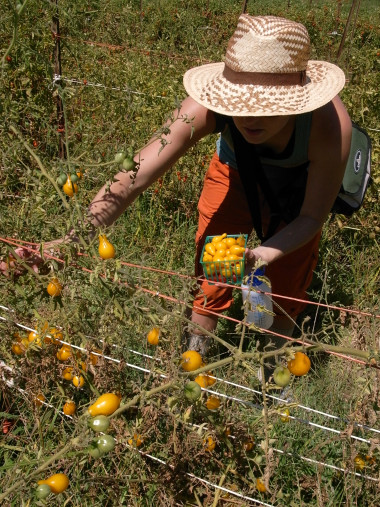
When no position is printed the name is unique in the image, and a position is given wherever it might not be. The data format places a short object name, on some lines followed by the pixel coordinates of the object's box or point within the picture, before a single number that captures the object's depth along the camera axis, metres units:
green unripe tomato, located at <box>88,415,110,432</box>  1.12
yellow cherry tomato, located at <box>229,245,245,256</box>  1.47
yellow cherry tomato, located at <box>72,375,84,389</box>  1.56
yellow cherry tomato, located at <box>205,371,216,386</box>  1.48
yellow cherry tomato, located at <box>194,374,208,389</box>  1.46
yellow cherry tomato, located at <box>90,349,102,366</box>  1.59
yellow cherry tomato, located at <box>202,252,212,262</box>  1.55
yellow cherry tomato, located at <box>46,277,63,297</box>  1.36
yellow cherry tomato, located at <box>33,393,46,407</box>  1.72
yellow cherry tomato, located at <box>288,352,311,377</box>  1.22
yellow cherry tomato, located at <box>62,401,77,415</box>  1.63
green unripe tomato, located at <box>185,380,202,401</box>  1.18
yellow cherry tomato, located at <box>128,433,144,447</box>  1.47
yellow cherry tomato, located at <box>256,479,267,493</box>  1.49
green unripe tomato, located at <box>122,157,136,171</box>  1.32
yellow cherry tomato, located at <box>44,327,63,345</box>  1.53
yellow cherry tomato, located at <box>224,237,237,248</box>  1.51
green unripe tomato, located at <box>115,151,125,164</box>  1.32
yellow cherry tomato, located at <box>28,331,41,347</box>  1.53
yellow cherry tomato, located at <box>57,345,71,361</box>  1.57
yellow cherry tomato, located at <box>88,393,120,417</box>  1.20
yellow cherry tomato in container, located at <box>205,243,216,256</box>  1.53
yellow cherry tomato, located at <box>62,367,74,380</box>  1.61
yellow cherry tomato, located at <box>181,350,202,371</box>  1.29
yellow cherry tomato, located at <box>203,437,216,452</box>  1.50
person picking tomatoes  1.52
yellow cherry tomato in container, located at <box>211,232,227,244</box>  1.54
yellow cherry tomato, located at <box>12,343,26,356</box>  1.64
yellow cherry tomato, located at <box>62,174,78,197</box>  1.38
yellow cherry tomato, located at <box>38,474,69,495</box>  1.22
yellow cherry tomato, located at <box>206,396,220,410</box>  1.46
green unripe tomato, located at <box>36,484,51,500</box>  1.14
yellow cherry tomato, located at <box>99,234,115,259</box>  1.25
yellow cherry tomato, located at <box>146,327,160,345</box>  1.32
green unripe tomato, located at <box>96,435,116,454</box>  1.15
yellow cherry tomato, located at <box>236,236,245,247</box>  1.53
